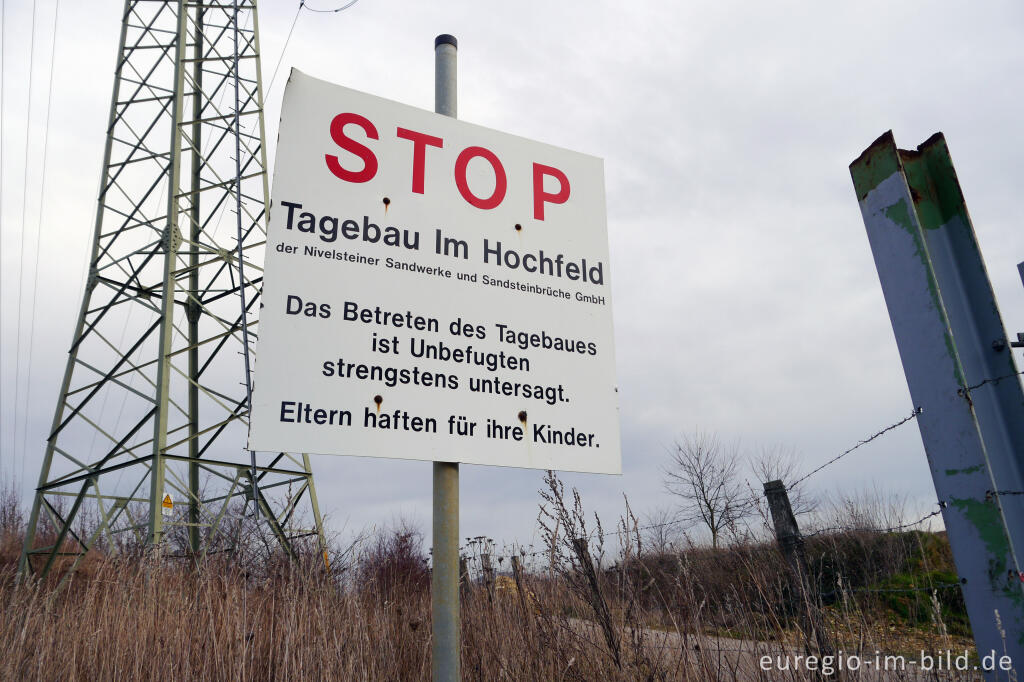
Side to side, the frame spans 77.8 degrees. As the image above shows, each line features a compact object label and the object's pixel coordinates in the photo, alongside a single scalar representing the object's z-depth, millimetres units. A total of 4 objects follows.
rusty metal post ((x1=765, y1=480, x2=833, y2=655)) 2664
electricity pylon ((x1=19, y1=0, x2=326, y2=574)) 9891
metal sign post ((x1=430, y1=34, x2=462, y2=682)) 2088
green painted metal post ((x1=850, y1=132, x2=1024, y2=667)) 2293
